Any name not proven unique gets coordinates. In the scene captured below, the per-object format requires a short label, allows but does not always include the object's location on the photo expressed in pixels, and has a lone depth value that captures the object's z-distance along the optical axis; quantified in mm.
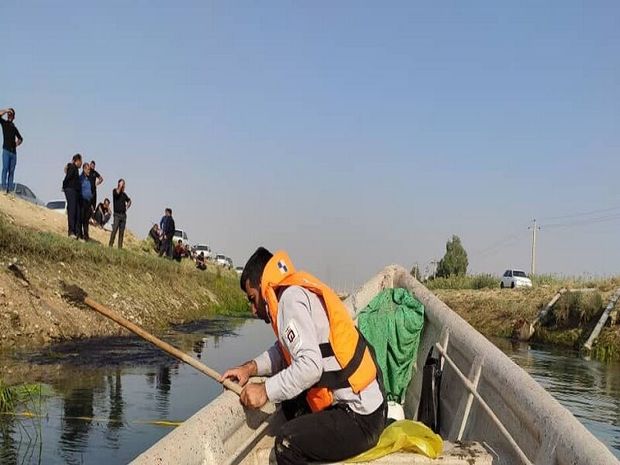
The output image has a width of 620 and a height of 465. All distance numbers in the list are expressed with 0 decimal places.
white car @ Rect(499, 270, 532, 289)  37125
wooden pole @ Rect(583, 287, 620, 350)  20344
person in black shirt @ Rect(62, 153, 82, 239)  15914
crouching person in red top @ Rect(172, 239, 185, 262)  28642
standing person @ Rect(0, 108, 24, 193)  15570
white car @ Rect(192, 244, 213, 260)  49775
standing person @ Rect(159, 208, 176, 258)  24511
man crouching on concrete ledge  3582
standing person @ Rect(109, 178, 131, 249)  19531
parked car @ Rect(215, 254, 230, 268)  54844
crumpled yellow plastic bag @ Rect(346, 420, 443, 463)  3906
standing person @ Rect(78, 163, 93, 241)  17219
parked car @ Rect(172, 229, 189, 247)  39897
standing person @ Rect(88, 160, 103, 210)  17719
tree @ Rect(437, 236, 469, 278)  54469
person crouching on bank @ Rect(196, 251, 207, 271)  30930
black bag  5925
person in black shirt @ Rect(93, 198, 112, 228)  27203
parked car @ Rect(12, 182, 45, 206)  24828
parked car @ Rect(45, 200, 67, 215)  30094
